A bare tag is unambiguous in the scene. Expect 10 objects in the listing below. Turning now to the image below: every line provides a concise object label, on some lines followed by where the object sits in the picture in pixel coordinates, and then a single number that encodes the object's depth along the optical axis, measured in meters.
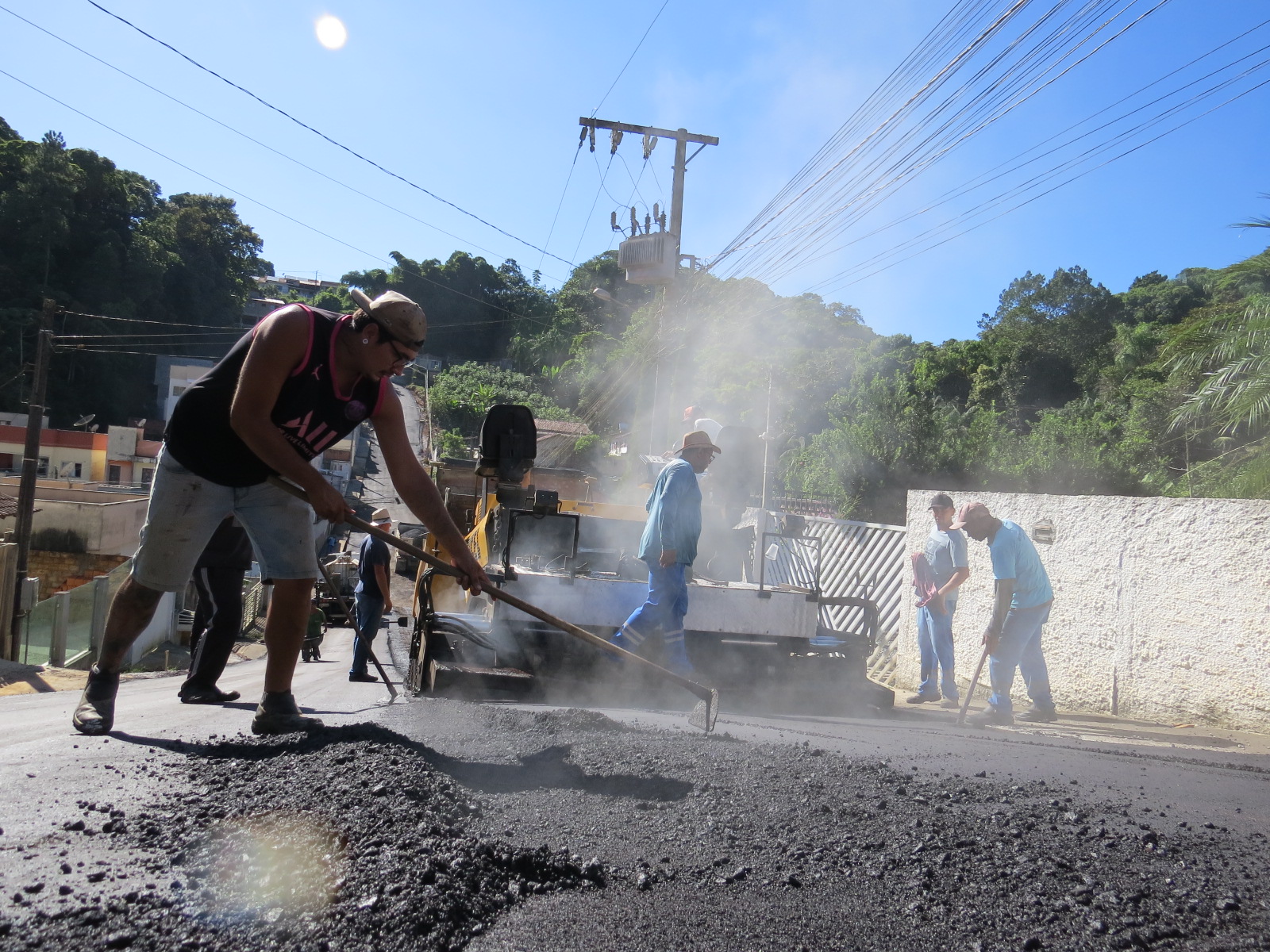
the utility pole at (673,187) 19.75
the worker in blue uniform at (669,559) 5.31
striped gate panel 10.10
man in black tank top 2.88
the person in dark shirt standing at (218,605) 4.03
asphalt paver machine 5.33
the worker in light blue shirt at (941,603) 7.23
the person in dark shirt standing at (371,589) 7.35
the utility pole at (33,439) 16.42
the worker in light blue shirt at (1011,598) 5.94
